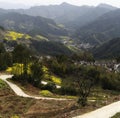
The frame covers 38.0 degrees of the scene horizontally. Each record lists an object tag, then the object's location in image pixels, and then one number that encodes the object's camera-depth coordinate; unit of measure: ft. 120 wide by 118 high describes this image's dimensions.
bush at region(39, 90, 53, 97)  110.14
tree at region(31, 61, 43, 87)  146.37
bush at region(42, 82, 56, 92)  140.66
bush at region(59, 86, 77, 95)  147.69
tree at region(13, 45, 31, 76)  154.13
